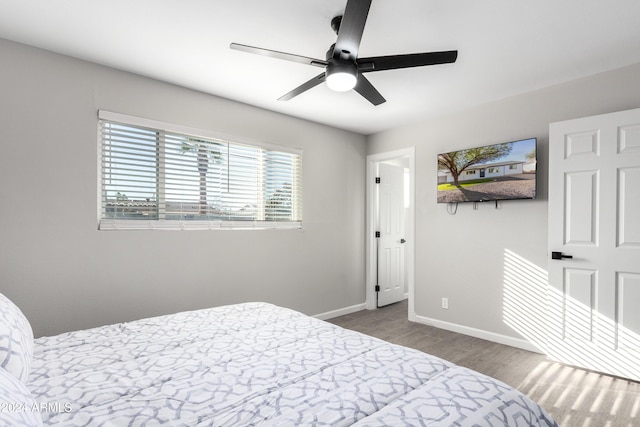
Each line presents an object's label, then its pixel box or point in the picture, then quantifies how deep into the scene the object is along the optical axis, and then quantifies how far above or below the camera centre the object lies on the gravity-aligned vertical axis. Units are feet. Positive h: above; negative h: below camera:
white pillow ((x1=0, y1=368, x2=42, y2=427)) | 2.12 -1.35
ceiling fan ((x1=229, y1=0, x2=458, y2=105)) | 5.74 +2.81
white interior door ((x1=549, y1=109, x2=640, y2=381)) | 8.38 -0.73
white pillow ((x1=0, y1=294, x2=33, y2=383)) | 3.33 -1.42
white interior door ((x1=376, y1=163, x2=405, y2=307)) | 15.84 -1.07
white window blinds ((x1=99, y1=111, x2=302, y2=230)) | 8.98 +1.00
